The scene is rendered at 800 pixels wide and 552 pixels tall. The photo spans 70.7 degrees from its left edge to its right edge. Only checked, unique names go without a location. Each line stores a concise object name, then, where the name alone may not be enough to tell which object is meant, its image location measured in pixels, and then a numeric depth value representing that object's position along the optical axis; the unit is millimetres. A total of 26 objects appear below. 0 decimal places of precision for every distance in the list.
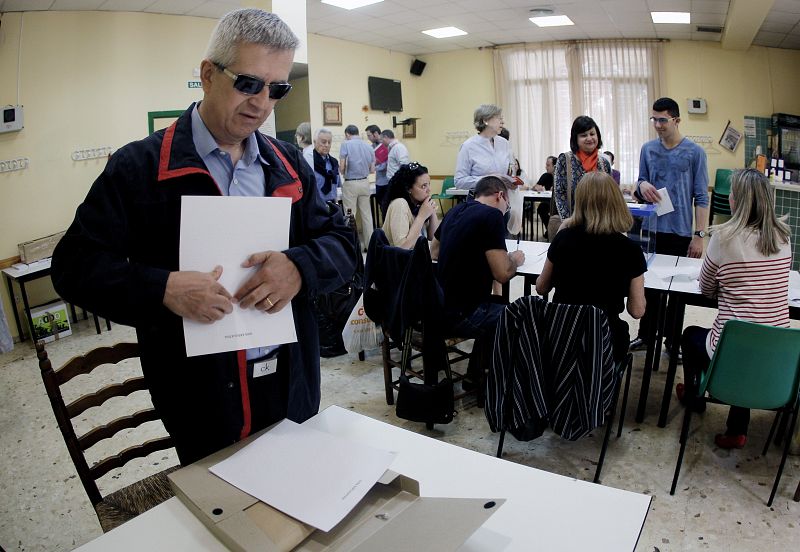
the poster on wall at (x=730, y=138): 8141
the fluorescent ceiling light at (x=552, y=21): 7398
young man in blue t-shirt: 3586
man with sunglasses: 1011
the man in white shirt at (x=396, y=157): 7617
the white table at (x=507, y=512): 884
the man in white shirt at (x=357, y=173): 7199
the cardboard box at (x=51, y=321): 4379
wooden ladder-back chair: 1390
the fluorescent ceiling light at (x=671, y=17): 6688
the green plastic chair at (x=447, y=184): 8930
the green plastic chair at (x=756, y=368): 2046
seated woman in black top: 2426
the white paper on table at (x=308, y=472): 832
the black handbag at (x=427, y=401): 2674
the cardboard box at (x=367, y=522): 769
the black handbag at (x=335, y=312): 3482
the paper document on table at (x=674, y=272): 2895
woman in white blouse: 4555
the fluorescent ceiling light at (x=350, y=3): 6415
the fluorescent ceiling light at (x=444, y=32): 8242
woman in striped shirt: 2326
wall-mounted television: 9141
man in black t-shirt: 2791
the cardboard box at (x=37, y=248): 4438
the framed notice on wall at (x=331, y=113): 8234
